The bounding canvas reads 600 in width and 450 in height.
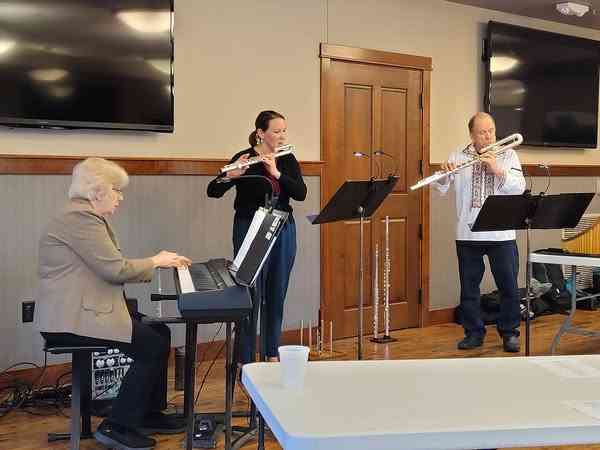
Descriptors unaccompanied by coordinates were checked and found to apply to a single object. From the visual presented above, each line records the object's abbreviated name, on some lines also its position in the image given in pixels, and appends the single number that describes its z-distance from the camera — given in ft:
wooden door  16.07
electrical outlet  12.23
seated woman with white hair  8.98
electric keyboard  8.08
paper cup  4.77
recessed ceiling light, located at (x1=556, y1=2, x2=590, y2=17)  17.74
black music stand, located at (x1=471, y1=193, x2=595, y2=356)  11.77
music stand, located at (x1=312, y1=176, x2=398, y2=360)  10.59
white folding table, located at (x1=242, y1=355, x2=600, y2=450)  3.95
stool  8.97
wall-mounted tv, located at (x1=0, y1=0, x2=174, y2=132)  11.91
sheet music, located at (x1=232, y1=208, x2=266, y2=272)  8.40
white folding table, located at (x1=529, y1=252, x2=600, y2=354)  13.09
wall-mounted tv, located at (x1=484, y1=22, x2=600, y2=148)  18.65
